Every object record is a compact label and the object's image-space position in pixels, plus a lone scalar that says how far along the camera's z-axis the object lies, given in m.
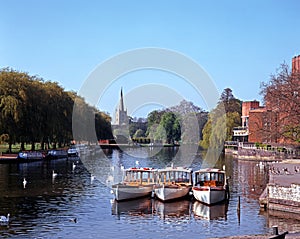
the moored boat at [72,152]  82.69
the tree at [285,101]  50.00
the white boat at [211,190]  32.56
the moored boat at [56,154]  74.50
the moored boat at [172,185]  33.72
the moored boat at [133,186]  33.81
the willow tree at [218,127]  108.44
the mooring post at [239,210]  28.90
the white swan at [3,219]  25.69
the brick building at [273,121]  52.79
